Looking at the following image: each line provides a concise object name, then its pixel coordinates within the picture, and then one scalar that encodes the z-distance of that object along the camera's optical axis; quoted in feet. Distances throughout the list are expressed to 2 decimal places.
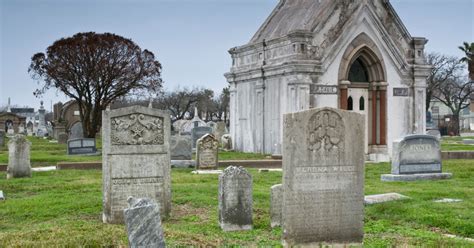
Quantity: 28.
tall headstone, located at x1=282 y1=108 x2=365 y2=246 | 26.58
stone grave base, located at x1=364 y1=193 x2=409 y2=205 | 39.78
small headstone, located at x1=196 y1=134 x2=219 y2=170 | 67.72
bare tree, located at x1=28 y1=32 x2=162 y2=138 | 121.49
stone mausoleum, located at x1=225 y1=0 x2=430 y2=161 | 80.48
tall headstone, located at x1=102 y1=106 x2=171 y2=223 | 35.29
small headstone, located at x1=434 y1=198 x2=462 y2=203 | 40.86
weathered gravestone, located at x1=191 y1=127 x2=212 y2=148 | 107.04
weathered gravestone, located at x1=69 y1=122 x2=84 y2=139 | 135.60
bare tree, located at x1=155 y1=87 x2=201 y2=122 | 266.77
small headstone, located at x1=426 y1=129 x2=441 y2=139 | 117.80
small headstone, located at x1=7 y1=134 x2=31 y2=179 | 59.11
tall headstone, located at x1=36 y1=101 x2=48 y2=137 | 205.99
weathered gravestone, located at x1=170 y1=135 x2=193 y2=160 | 73.72
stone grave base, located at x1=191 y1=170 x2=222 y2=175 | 63.89
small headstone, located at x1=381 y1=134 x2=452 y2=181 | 55.42
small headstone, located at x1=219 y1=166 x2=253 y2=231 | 32.99
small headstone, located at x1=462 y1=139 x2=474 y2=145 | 124.30
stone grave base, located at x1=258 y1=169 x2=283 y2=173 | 65.46
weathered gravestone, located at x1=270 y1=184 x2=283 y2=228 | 32.94
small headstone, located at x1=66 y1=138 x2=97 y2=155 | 95.91
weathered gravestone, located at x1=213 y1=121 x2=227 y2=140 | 126.09
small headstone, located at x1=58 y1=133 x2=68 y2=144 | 137.37
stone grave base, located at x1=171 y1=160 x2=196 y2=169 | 72.18
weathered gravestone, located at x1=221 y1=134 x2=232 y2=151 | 98.17
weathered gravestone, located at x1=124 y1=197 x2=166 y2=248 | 21.67
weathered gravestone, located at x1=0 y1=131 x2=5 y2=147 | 123.73
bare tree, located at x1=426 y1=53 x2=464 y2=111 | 224.53
